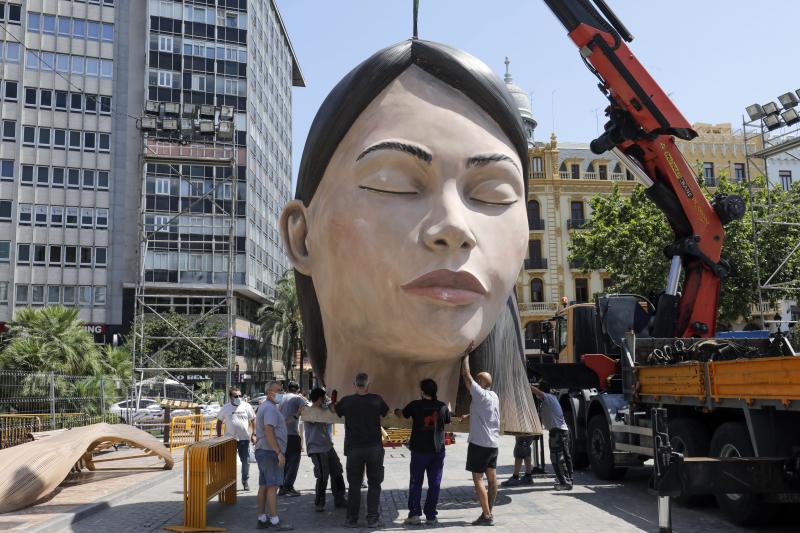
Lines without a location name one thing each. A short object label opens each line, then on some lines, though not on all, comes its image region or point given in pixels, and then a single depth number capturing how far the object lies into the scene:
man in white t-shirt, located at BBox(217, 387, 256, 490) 11.25
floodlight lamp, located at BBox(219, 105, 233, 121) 26.63
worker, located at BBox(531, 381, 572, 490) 10.58
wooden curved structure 9.23
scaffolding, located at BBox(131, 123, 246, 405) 38.72
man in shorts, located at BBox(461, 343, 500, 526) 6.20
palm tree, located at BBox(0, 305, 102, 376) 20.09
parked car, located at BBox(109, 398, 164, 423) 20.26
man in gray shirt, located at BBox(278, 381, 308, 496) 9.98
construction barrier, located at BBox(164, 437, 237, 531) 8.17
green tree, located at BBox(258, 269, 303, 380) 40.56
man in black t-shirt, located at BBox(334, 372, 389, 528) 5.94
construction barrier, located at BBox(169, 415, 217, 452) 17.47
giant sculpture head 5.16
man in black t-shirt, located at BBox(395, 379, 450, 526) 5.96
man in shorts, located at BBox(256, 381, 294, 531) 8.14
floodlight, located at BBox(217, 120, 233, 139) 25.94
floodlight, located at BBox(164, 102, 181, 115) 25.89
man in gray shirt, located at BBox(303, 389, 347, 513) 9.32
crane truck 8.48
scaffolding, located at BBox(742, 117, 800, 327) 19.47
